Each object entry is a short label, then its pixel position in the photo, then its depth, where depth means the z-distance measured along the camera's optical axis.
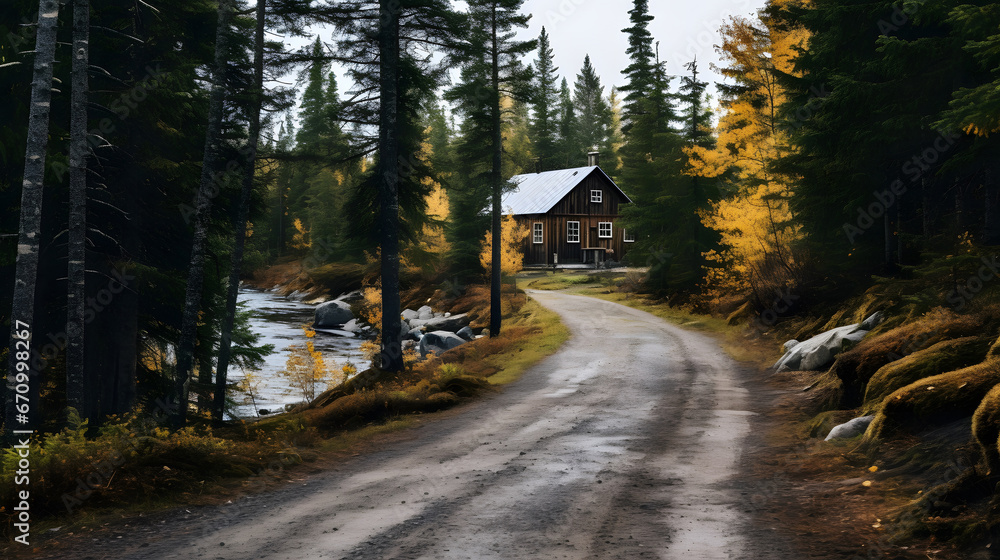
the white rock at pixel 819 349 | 14.72
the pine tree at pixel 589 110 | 85.19
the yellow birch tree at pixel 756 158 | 22.02
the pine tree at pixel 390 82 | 17.20
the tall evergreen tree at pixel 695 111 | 32.94
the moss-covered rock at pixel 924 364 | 9.38
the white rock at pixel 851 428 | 9.96
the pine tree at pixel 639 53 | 56.72
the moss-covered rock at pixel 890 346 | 10.60
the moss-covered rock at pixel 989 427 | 6.43
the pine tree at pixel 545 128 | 74.81
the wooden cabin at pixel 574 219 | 51.56
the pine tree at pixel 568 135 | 80.06
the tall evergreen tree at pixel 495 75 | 24.80
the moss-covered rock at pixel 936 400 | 8.28
